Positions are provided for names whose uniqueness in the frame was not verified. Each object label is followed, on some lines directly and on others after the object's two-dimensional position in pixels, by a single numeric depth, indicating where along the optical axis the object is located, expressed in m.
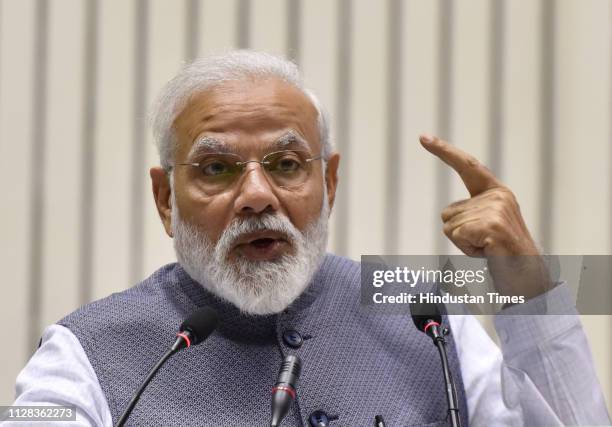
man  3.54
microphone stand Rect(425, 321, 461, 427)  3.44
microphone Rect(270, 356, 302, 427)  3.40
